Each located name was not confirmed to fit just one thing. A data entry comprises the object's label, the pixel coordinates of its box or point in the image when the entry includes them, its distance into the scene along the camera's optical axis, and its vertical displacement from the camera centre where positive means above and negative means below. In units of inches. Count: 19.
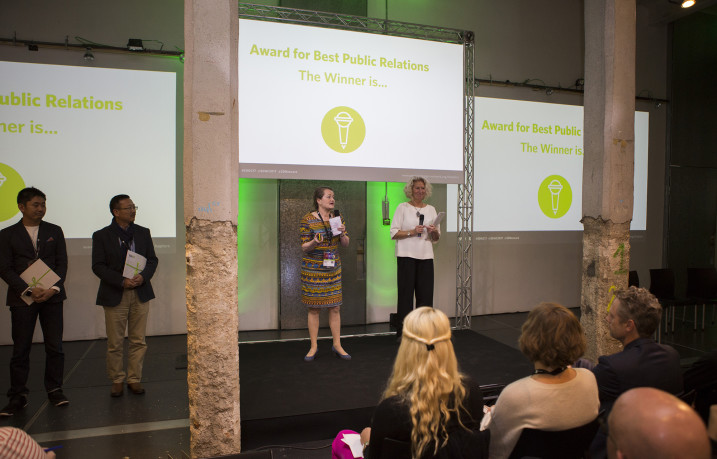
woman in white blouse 174.9 -11.0
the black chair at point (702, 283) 222.1 -32.6
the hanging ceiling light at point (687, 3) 210.5 +105.4
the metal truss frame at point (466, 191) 205.0 +13.3
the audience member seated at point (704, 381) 78.7 -29.4
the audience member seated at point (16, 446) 47.0 -25.4
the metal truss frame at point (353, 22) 173.9 +89.7
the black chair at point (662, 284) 216.3 -32.2
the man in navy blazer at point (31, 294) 123.7 -22.3
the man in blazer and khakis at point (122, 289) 132.7 -22.3
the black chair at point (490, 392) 88.7 -38.4
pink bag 69.8 -37.4
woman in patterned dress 151.1 -14.6
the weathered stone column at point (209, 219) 97.5 -0.4
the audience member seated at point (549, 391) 57.1 -23.0
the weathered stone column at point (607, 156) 144.3 +21.3
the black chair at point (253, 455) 68.7 -38.0
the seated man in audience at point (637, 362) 70.9 -23.6
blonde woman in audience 53.3 -23.0
